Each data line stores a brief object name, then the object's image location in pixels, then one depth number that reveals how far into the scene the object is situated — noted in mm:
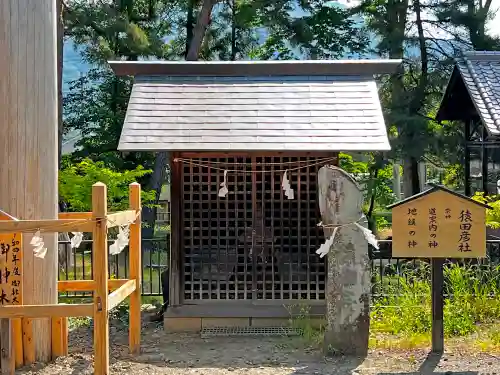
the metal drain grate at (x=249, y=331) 7914
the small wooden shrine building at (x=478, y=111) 12656
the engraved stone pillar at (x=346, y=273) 6805
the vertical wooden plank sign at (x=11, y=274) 5598
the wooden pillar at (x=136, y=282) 6934
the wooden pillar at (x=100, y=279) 5375
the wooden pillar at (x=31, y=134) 6039
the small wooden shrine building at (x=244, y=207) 8234
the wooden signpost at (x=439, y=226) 6590
